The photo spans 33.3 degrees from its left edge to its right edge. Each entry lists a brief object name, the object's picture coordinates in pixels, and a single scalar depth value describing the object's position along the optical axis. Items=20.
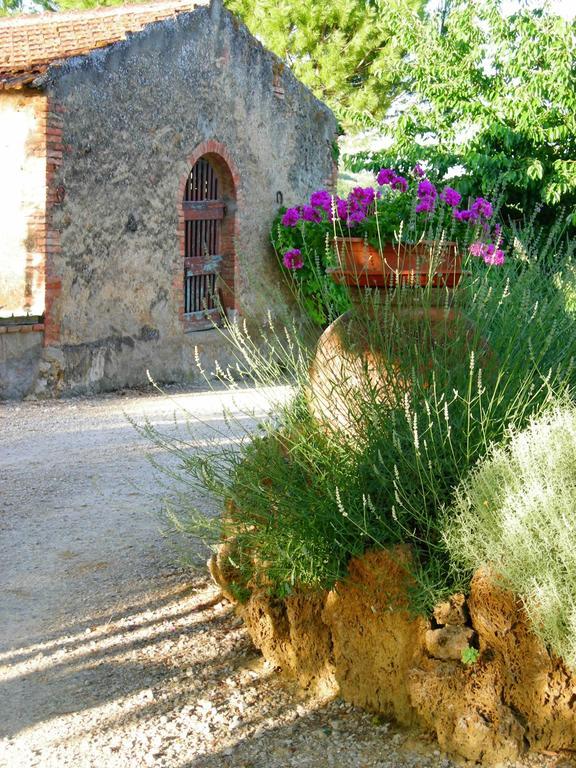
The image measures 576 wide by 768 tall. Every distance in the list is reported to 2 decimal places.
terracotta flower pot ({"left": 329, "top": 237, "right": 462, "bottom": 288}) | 3.86
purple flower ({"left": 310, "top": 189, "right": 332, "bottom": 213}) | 8.38
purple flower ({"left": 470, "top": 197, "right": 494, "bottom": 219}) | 5.30
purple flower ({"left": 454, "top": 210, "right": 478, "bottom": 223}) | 5.17
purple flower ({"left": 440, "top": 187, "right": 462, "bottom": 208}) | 5.14
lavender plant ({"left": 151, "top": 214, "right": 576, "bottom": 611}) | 3.33
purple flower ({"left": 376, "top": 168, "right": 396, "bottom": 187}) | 4.96
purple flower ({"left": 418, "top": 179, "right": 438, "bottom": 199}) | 4.71
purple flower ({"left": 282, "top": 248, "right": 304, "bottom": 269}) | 5.66
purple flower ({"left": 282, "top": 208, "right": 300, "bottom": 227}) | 6.91
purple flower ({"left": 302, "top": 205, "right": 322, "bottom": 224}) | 6.53
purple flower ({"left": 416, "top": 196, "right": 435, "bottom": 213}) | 4.62
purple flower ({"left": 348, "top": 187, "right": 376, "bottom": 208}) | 4.75
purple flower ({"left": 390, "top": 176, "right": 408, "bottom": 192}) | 4.97
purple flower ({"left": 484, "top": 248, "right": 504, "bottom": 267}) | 4.70
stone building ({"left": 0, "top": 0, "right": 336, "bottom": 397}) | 9.26
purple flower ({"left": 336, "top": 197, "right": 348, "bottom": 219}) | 4.77
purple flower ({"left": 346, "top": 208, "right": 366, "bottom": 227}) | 4.75
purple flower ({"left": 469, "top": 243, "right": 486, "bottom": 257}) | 4.28
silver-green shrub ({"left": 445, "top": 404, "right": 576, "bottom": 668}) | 2.80
